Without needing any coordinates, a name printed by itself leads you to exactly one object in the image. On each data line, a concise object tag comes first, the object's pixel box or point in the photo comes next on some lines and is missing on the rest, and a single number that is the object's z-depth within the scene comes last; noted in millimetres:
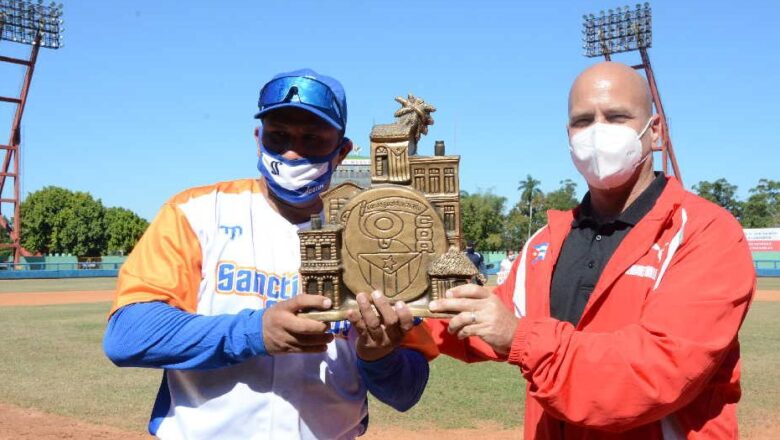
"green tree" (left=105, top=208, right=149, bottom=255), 70188
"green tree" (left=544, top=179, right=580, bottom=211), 82250
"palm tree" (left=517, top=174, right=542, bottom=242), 78312
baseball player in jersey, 2842
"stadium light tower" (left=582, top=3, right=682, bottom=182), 50281
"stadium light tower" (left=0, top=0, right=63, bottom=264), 48344
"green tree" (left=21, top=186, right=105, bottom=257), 66125
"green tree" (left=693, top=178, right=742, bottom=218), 82688
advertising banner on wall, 54444
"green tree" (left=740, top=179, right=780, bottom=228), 82688
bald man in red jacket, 2568
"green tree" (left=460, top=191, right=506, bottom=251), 55219
